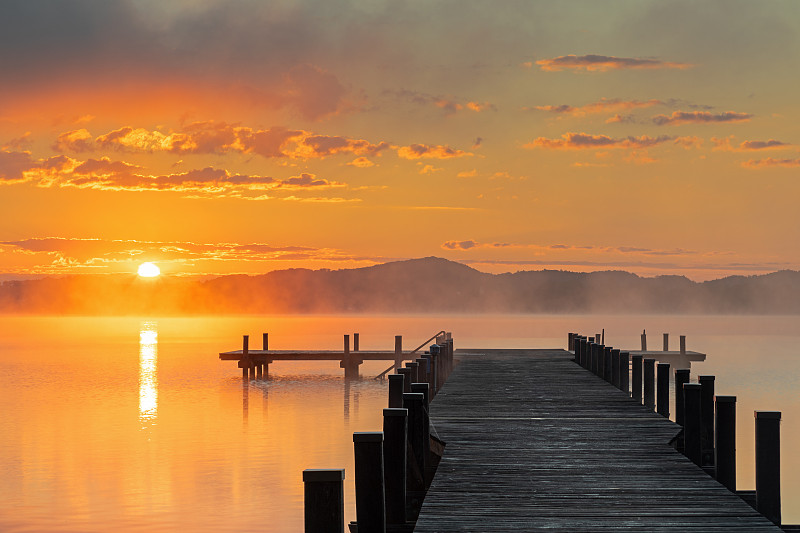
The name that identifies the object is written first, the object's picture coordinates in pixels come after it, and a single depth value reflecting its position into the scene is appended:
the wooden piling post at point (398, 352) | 56.31
